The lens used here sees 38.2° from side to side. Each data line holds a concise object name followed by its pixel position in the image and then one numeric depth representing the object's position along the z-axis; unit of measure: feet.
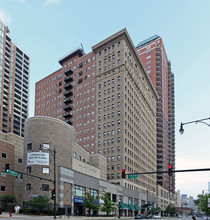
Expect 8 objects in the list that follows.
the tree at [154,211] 369.98
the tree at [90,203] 198.08
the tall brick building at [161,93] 533.55
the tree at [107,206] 213.30
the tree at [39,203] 171.22
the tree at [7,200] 201.22
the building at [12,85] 492.95
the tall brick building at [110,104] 328.29
